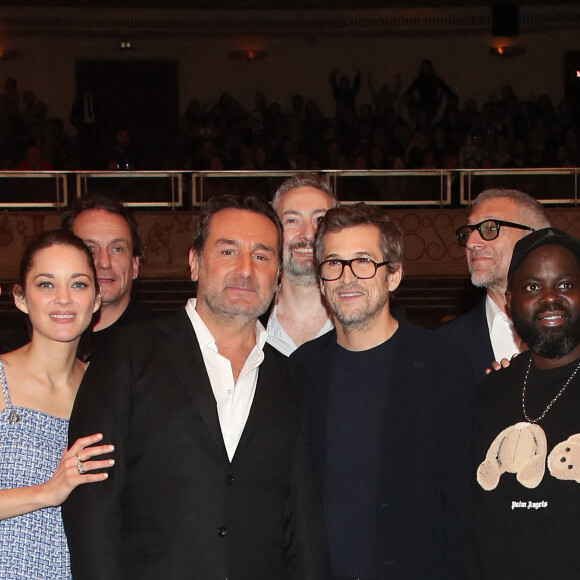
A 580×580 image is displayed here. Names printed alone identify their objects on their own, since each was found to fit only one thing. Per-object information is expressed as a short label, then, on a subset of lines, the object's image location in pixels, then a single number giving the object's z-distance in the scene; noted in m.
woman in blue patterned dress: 2.48
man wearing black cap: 2.20
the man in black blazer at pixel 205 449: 2.33
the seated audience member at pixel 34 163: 11.00
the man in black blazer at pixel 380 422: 2.57
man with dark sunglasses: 3.42
